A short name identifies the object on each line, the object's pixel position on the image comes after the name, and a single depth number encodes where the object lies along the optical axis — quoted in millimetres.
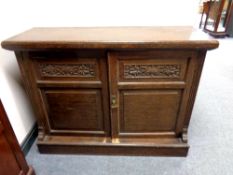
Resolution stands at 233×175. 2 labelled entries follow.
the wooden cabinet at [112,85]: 969
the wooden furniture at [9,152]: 892
